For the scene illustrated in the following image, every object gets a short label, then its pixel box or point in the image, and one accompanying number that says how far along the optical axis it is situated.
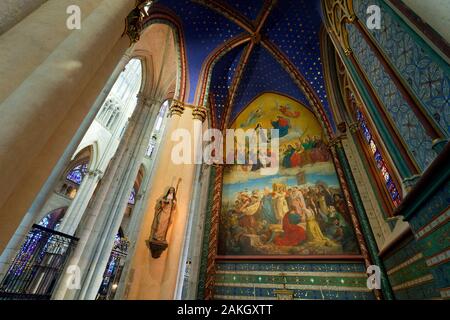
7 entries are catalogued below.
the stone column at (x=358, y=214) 4.28
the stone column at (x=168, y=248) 3.62
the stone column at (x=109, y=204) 6.34
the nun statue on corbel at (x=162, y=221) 3.84
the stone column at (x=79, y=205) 10.23
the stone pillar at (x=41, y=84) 1.52
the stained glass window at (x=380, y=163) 4.18
